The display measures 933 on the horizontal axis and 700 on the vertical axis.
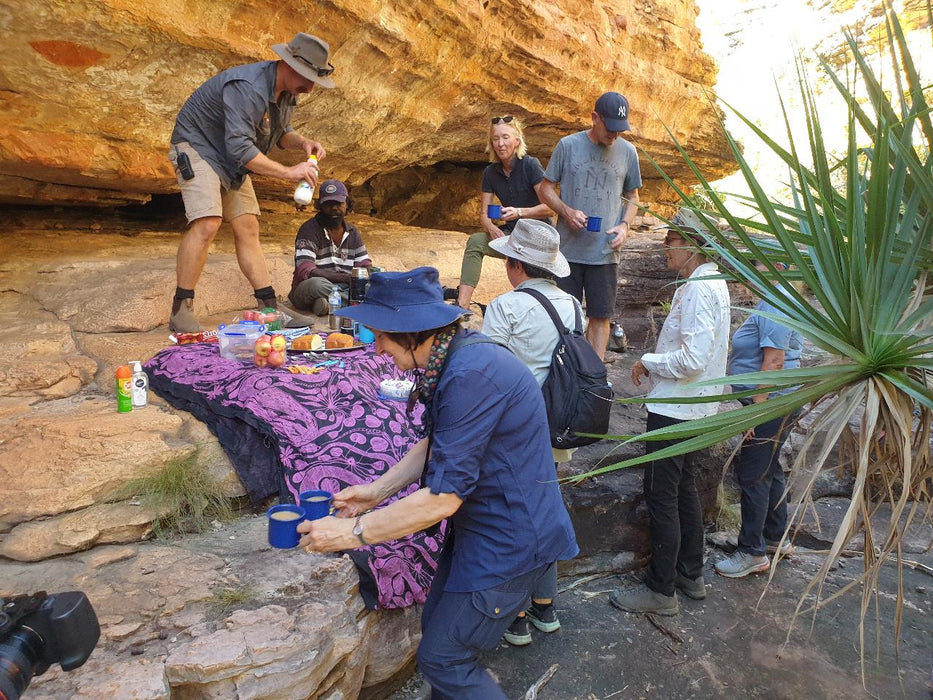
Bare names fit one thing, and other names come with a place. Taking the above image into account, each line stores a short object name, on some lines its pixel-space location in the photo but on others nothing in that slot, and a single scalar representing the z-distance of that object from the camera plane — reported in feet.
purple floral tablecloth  9.12
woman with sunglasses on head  15.56
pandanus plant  4.85
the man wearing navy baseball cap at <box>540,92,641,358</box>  14.16
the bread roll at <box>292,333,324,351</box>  13.89
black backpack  9.19
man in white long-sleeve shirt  9.72
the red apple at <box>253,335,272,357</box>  12.54
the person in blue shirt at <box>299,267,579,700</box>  6.25
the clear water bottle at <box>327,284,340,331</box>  16.53
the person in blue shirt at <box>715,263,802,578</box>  10.94
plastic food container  12.78
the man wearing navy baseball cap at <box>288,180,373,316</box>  17.58
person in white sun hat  9.41
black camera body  4.24
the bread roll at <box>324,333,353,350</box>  14.43
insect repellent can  11.19
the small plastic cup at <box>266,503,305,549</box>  6.89
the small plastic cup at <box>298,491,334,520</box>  7.22
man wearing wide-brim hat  13.29
